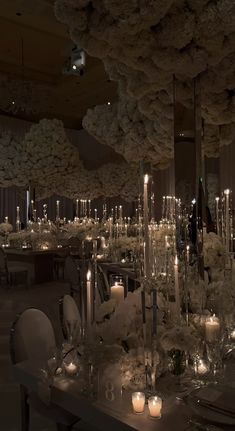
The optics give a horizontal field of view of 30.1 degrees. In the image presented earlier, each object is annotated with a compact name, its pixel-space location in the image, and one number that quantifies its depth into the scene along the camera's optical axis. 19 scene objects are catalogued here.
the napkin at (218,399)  1.79
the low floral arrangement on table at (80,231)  10.20
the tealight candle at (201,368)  2.22
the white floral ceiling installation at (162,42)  2.69
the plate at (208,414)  1.72
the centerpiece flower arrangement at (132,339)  2.01
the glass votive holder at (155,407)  1.82
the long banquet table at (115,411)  1.77
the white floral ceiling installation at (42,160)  9.53
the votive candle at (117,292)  2.73
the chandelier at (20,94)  9.15
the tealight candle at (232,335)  2.70
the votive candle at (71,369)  2.27
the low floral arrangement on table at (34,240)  9.59
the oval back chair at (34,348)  2.57
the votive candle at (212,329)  2.18
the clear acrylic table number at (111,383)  1.97
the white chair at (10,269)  8.74
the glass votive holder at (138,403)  1.87
